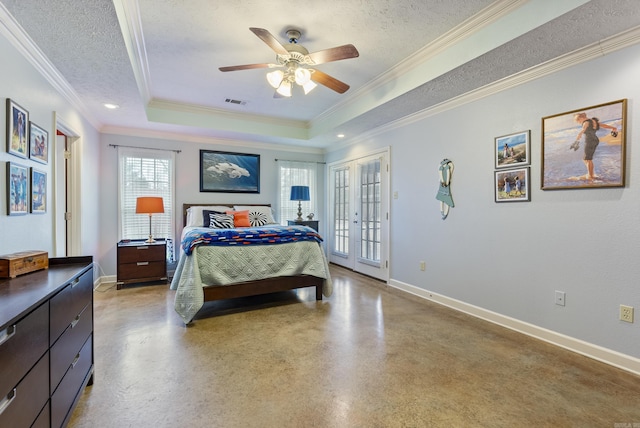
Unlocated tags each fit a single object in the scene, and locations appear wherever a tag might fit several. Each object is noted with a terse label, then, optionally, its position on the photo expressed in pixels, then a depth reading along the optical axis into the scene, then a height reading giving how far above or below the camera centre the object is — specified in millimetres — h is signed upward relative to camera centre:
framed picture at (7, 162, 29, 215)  2035 +147
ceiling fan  2303 +1238
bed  2990 -613
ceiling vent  4184 +1559
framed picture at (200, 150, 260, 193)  5203 +684
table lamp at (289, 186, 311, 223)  5574 +300
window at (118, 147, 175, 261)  4641 +360
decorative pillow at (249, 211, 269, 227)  4965 -155
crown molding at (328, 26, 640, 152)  2121 +1222
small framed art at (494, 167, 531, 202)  2750 +239
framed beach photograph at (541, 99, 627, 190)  2178 +498
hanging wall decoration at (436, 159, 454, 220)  3518 +269
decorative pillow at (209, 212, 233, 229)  4543 -174
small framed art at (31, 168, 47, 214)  2379 +151
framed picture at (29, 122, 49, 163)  2346 +550
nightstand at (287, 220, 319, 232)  5594 -248
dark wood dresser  1009 -566
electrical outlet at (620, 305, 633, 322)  2138 -745
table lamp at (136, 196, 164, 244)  4199 +65
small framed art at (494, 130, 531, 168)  2736 +581
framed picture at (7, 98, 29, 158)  2012 +566
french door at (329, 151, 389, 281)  4574 -81
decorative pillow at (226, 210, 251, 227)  4771 -149
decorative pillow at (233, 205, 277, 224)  5213 +14
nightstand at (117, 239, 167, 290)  4152 -741
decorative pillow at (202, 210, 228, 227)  4703 -116
